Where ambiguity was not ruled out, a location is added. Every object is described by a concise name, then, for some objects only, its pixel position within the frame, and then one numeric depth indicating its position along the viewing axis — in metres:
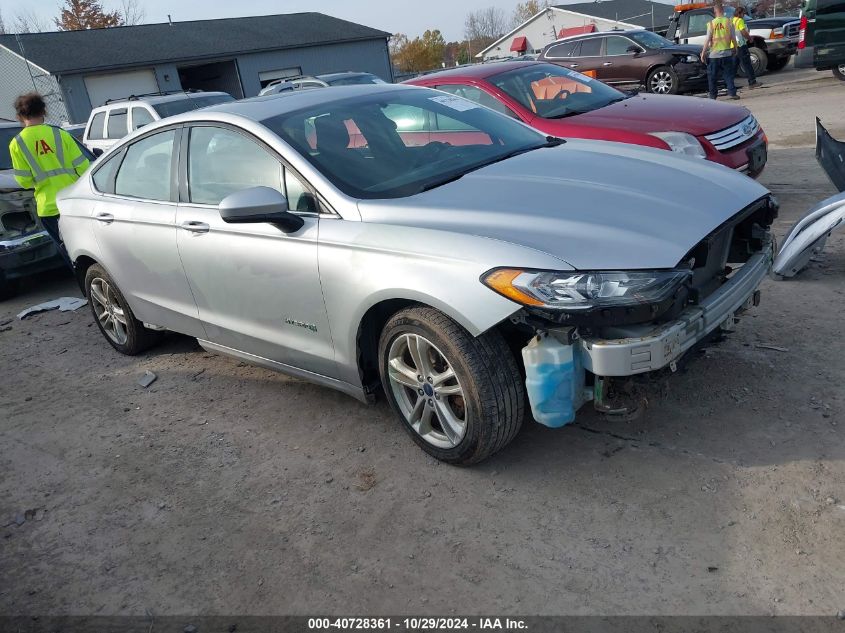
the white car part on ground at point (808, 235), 4.58
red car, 6.20
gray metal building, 29.41
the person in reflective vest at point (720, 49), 14.15
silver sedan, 2.85
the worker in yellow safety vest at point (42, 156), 6.59
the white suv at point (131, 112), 11.75
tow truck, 18.31
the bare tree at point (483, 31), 102.39
